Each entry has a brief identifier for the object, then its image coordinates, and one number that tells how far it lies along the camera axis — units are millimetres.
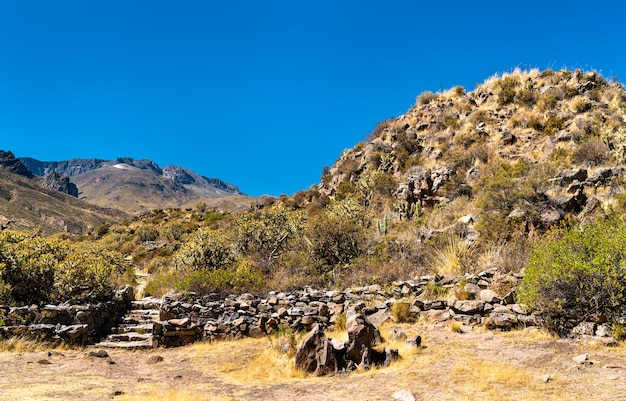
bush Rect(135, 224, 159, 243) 29712
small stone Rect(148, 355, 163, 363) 8766
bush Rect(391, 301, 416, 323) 9344
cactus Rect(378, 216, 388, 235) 16655
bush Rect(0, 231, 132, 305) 10930
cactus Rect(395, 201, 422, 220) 18578
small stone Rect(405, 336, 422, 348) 7387
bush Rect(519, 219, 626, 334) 6836
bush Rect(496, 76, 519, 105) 25734
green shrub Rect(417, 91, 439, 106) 31448
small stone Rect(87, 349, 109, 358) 8977
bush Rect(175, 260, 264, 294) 12508
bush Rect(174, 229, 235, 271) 16141
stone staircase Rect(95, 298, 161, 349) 10156
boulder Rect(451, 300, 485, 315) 8789
